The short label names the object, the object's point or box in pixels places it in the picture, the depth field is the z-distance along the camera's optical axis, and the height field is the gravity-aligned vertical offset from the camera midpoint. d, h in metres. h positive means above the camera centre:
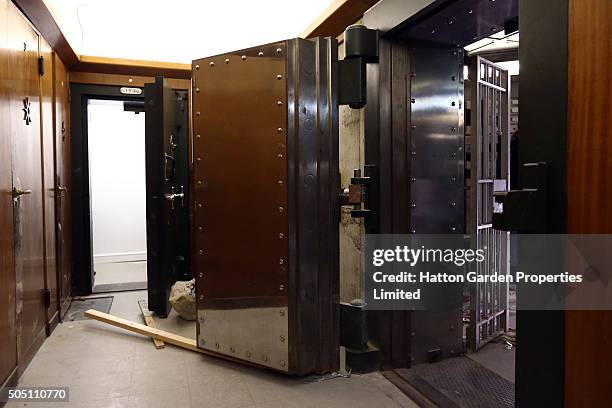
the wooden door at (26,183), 2.15 +0.03
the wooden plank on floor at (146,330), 2.50 -0.91
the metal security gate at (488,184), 2.55 +0.01
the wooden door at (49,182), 2.73 +0.04
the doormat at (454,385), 1.91 -0.97
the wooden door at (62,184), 3.07 +0.04
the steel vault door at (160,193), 3.13 -0.04
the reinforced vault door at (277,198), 1.96 -0.06
